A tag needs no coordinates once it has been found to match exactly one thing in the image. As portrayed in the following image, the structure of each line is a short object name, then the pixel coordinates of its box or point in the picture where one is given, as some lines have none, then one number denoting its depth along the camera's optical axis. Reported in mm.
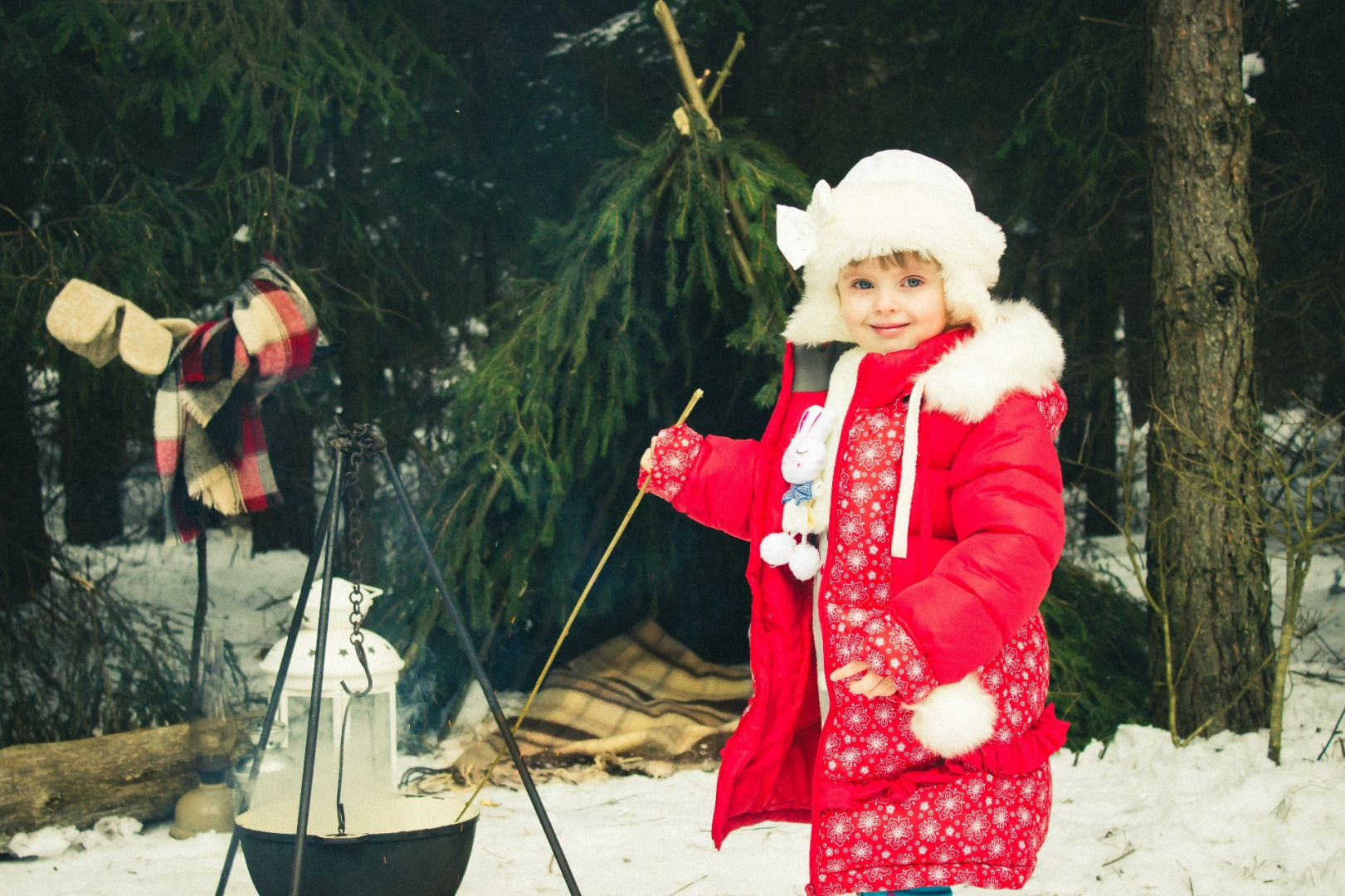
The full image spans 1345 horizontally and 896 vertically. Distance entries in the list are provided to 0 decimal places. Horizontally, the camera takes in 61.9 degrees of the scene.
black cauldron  2199
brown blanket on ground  3932
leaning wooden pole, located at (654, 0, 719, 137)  3781
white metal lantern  2910
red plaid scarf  3000
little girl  1723
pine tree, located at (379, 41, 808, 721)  3711
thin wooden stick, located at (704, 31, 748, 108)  3648
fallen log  3230
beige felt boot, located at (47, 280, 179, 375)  2914
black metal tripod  2123
